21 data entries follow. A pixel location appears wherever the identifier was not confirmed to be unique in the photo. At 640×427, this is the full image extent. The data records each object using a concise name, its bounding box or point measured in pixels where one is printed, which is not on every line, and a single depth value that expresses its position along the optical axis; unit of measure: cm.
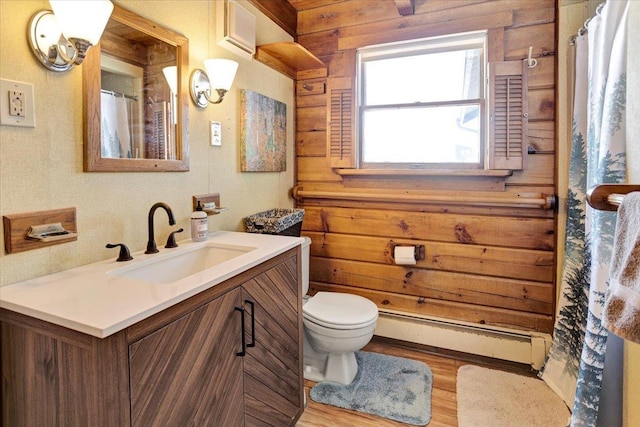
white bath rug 173
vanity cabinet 81
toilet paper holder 239
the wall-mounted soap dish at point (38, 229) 104
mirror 126
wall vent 183
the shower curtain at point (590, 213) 137
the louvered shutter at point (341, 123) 250
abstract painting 205
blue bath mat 180
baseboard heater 215
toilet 190
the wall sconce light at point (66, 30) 103
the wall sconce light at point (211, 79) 168
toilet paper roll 235
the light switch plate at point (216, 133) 182
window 227
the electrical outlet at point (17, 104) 102
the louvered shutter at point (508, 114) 209
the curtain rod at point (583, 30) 156
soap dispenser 163
